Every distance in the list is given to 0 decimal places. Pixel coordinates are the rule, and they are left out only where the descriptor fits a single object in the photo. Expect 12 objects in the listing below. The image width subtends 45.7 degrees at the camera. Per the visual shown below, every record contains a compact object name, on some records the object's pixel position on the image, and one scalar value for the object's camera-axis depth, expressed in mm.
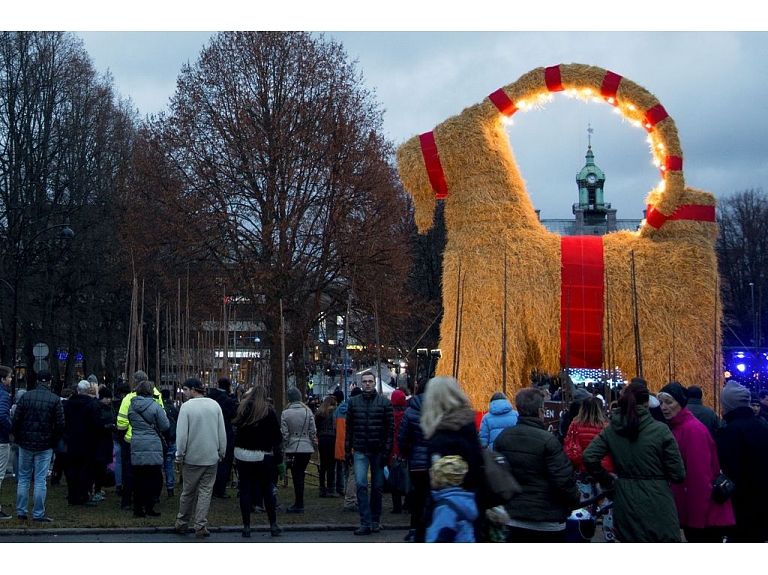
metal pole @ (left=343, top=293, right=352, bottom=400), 18645
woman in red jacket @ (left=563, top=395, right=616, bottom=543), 8484
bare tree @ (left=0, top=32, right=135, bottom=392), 31641
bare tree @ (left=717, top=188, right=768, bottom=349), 44969
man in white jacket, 9148
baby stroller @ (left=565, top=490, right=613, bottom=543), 6957
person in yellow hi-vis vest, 11250
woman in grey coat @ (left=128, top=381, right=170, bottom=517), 10336
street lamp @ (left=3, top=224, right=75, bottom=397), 23625
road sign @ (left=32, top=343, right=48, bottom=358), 26062
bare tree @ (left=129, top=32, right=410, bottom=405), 23453
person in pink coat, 6164
